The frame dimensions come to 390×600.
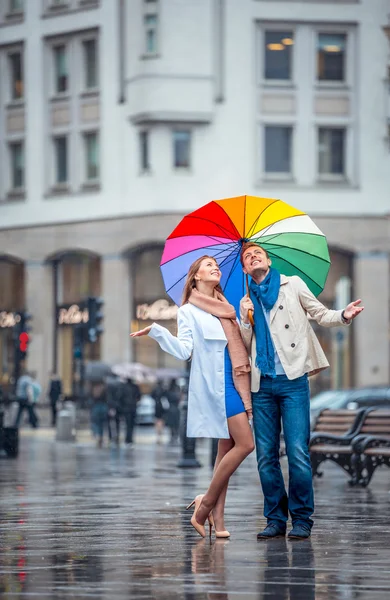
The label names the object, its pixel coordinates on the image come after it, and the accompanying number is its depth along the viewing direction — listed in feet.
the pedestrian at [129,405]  115.03
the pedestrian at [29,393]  144.56
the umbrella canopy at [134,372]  153.58
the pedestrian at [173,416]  120.16
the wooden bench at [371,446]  58.95
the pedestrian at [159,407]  118.42
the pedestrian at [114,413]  114.93
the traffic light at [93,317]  129.70
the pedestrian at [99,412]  112.88
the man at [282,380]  34.96
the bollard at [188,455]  77.10
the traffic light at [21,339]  152.05
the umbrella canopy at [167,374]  164.43
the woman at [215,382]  34.55
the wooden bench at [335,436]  60.70
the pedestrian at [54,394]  160.66
